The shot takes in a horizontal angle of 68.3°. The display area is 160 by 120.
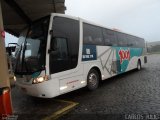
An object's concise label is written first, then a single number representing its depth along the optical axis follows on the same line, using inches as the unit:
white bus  142.6
